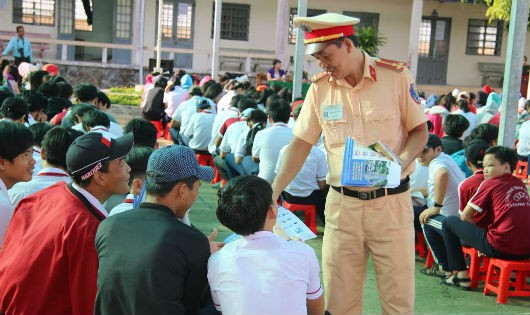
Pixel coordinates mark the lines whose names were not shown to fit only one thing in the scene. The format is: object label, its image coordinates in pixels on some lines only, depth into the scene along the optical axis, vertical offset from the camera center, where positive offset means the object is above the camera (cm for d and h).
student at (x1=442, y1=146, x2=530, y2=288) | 509 -95
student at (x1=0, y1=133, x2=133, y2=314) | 277 -79
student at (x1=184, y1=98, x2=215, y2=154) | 988 -99
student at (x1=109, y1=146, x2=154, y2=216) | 389 -60
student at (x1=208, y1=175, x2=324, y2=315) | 264 -75
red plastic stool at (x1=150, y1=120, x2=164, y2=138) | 1352 -137
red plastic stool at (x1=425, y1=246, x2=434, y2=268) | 609 -160
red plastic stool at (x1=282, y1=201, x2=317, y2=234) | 706 -144
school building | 2244 +102
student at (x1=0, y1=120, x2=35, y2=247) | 391 -59
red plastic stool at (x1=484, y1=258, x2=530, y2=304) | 513 -150
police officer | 339 -50
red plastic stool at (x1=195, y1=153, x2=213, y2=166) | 1001 -139
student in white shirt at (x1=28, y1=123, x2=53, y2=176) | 533 -67
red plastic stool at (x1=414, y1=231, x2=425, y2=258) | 644 -156
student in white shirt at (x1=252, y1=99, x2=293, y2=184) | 720 -75
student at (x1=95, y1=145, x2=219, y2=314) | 254 -75
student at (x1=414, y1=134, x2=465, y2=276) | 570 -98
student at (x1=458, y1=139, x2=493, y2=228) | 535 -78
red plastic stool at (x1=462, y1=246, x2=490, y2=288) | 559 -148
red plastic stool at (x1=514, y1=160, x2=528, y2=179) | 1079 -138
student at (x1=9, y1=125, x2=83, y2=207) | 404 -64
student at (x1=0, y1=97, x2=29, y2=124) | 612 -54
